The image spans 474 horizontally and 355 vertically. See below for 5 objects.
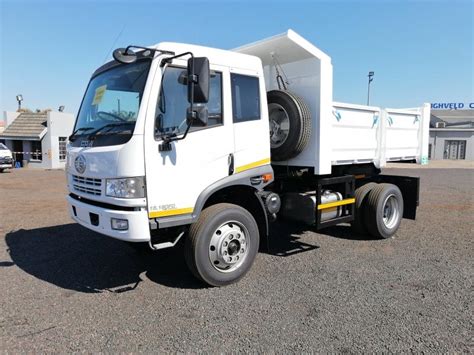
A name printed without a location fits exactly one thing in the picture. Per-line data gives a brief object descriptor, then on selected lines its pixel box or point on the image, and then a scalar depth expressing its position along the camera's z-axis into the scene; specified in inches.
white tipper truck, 156.3
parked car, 855.6
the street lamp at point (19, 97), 1481.7
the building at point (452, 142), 1518.2
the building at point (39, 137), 1050.1
